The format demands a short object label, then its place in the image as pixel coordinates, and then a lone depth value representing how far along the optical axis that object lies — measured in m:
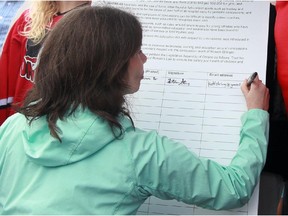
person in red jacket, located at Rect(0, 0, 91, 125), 1.57
